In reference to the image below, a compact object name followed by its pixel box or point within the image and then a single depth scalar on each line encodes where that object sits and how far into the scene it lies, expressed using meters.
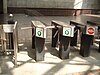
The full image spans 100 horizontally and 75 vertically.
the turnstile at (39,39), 2.01
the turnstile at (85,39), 2.16
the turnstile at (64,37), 2.05
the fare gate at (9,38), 1.99
